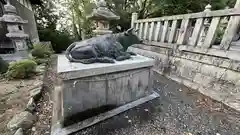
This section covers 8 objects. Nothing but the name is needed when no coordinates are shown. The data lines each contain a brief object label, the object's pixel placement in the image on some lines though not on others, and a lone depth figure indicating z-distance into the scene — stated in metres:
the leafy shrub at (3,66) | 2.80
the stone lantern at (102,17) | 3.06
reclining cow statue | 1.68
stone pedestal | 1.43
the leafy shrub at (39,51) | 3.98
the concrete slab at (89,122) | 1.42
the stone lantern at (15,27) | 3.29
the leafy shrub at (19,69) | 2.52
